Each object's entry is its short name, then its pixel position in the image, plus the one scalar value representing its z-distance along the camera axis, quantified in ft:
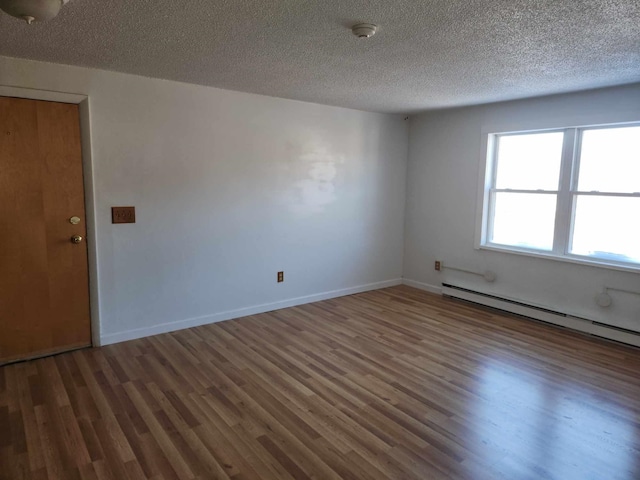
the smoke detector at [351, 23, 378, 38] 7.33
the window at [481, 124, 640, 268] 12.25
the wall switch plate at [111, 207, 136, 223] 11.38
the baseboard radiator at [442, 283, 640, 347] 12.18
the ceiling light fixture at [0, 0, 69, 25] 5.39
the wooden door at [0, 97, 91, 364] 10.06
